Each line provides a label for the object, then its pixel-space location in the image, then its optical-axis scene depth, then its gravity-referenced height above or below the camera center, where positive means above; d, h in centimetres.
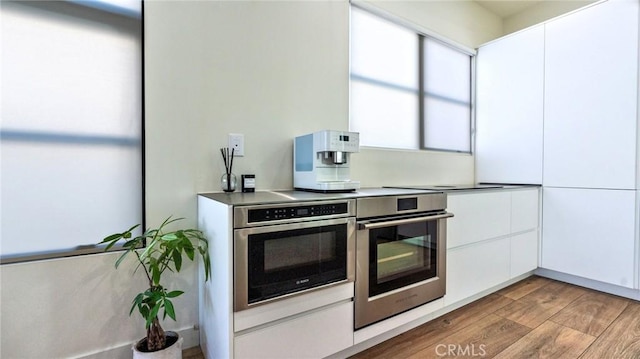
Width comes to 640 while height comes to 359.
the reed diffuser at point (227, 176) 178 -1
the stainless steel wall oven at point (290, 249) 125 -34
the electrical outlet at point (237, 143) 184 +20
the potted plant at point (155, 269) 133 -47
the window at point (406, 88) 251 +83
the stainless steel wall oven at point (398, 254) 160 -47
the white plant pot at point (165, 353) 134 -82
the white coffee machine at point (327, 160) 171 +9
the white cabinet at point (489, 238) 208 -50
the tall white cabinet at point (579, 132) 229 +39
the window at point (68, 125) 132 +23
